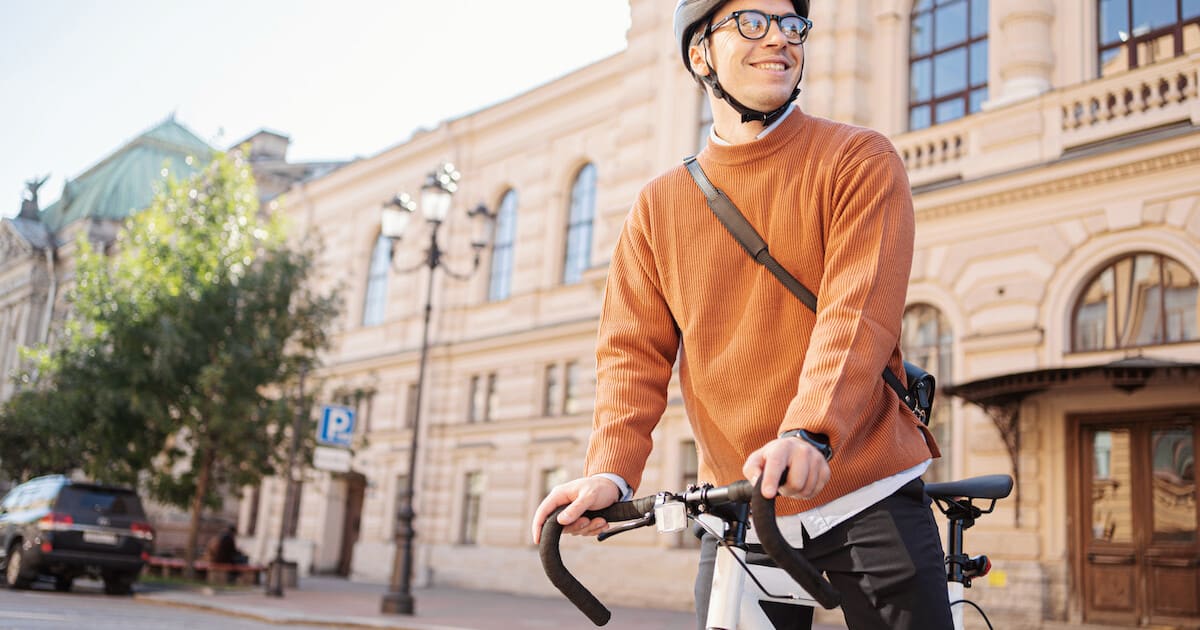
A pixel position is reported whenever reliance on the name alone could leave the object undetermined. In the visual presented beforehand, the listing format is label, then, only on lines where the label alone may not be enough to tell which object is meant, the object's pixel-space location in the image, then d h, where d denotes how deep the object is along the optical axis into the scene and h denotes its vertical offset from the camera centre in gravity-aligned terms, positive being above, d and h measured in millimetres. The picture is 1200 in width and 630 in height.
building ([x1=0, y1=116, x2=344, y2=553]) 53406 +12988
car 16875 -623
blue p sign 17906 +1368
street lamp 16109 +4652
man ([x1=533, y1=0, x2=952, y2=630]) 2049 +430
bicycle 1654 -5
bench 23047 -1419
